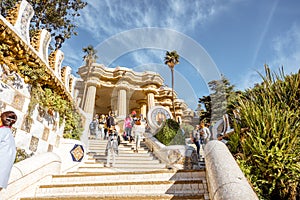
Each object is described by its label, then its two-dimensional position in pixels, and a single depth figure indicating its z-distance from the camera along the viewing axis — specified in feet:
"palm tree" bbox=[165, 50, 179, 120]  96.19
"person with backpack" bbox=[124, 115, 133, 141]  39.14
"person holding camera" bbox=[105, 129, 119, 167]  23.78
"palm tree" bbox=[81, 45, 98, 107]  85.05
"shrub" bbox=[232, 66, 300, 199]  12.19
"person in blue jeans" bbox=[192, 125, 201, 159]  27.15
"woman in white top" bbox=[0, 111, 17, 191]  8.99
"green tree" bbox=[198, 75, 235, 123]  96.27
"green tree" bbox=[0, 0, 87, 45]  34.22
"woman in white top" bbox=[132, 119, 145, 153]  31.49
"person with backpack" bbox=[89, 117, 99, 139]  42.52
